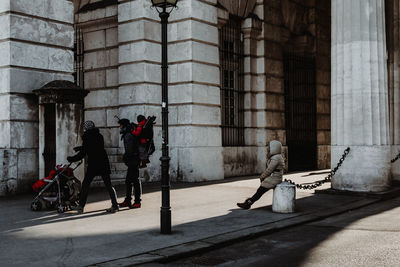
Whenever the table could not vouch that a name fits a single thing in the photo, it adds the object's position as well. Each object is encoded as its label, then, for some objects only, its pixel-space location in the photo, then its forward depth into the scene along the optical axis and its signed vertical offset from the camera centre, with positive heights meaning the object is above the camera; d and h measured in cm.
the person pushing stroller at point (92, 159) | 951 -31
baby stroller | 969 -95
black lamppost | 755 +44
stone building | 1230 +199
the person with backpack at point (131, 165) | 1013 -47
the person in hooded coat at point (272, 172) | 977 -63
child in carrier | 1045 +14
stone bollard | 945 -115
